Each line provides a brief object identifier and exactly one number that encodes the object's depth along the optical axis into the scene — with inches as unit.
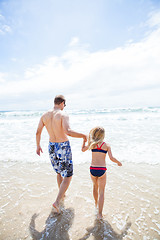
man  110.9
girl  102.3
